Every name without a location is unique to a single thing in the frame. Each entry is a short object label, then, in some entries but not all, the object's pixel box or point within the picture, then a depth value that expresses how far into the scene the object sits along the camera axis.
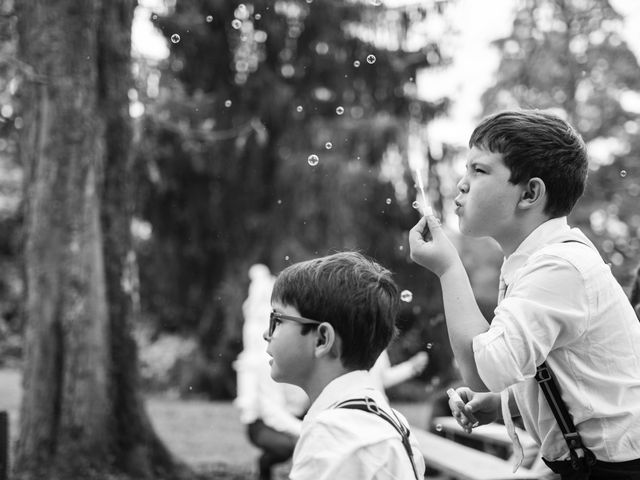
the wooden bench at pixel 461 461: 5.13
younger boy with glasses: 2.13
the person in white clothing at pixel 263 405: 6.30
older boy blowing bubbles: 1.97
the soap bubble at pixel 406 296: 3.59
